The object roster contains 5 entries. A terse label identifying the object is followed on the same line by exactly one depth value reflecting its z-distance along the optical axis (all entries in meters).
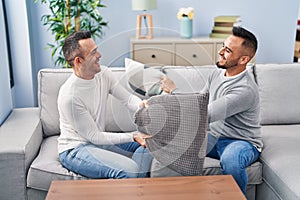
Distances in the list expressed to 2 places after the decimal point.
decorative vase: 3.55
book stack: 3.58
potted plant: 3.21
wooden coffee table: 1.64
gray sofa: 1.90
